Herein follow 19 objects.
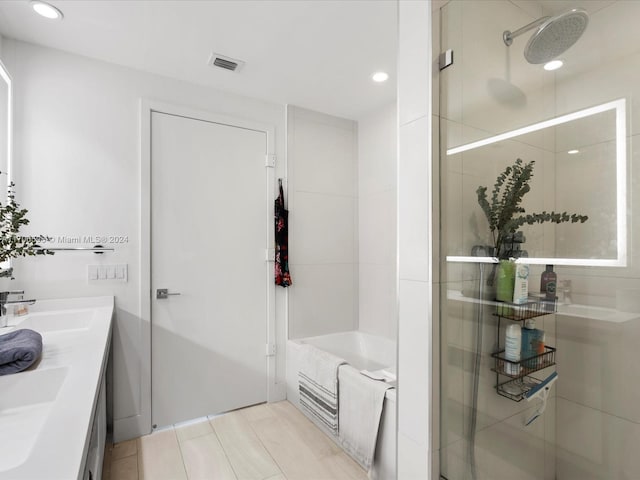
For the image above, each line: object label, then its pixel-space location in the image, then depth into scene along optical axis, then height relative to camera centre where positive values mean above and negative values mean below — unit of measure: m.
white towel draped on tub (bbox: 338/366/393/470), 1.84 -0.97
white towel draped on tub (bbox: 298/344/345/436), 2.18 -0.99
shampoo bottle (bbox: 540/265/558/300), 1.03 -0.12
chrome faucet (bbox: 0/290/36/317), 1.68 -0.32
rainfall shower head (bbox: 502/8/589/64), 0.98 +0.62
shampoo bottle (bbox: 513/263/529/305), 1.11 -0.14
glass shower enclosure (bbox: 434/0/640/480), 0.93 +0.02
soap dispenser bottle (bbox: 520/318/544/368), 1.09 -0.33
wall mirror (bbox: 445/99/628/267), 0.91 +0.18
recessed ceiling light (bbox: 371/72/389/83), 2.39 +1.17
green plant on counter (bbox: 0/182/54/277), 1.18 +0.01
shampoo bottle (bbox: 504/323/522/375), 1.15 -0.36
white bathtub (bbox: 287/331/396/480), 2.68 -0.95
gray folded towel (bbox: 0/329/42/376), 1.08 -0.36
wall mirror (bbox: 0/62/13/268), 1.82 +0.62
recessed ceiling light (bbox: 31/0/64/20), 1.70 +1.18
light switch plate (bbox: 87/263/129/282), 2.16 -0.20
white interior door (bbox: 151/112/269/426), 2.39 -0.19
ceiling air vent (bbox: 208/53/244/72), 2.16 +1.17
